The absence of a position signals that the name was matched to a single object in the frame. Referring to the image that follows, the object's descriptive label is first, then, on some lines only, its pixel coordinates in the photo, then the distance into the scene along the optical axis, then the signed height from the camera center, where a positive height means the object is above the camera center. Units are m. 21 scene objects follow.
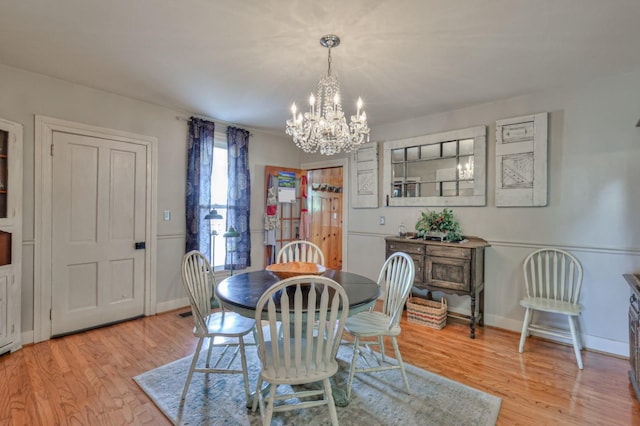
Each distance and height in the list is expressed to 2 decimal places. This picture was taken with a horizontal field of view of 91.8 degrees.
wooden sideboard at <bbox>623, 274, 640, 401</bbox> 2.11 -0.84
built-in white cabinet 2.61 -0.19
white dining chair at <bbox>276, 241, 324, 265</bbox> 3.21 -0.46
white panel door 3.06 -0.22
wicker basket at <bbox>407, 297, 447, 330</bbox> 3.44 -1.12
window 4.30 +0.25
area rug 1.89 -1.26
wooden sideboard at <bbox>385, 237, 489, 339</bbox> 3.19 -0.57
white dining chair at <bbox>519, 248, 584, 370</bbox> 2.83 -0.70
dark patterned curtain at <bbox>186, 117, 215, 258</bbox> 3.95 +0.36
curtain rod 3.90 +1.23
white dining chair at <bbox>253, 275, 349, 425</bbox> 1.57 -0.71
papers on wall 4.93 +0.40
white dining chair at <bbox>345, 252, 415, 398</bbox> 2.16 -0.81
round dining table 1.87 -0.54
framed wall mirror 3.55 +0.55
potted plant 3.49 -0.15
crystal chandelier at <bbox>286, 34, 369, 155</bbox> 2.29 +0.66
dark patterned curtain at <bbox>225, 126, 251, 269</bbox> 4.38 +0.27
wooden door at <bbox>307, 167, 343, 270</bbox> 5.79 +0.01
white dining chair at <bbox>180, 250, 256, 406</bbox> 2.05 -0.81
